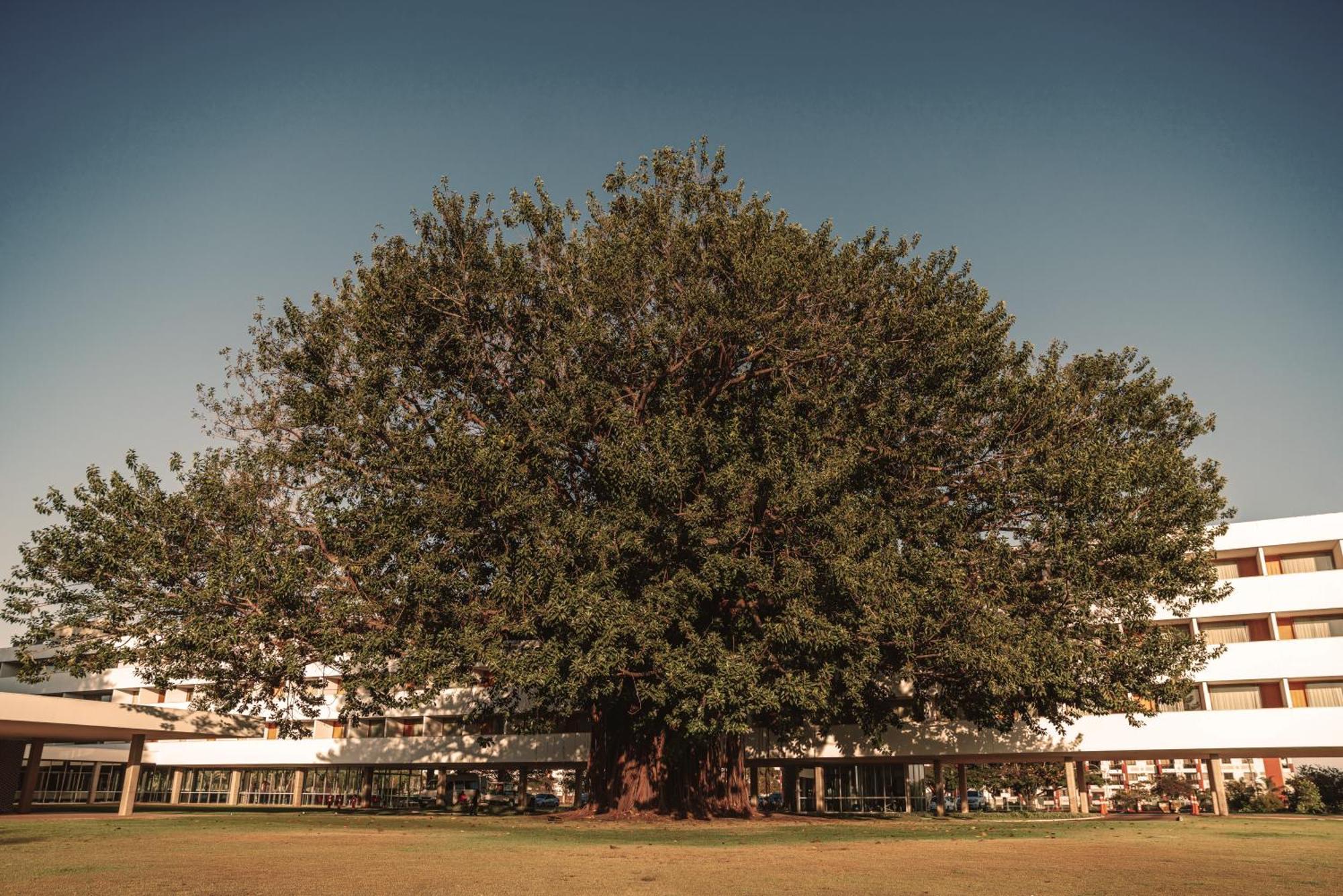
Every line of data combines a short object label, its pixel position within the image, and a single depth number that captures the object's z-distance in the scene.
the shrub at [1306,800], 54.22
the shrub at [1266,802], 57.19
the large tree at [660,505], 25.91
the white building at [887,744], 45.19
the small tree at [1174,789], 83.19
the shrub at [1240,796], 59.44
